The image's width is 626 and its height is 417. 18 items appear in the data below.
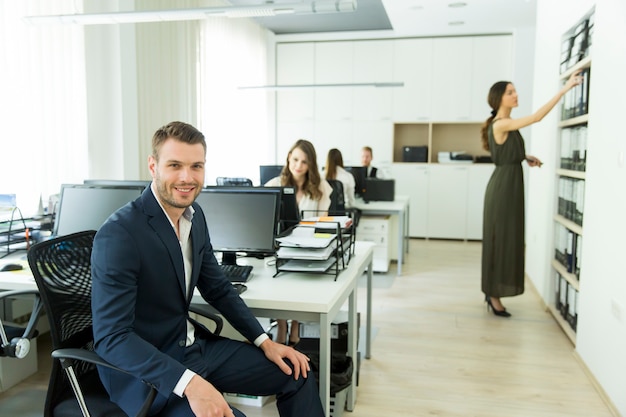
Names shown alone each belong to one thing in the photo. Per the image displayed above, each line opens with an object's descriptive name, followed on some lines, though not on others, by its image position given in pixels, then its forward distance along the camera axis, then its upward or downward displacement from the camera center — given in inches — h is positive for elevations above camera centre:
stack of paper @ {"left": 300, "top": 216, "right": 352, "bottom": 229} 106.0 -12.7
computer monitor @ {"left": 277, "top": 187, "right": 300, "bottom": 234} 114.2 -10.6
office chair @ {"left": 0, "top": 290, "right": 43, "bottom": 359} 85.5 -29.5
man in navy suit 62.9 -20.3
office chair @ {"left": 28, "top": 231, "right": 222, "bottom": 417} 66.8 -22.8
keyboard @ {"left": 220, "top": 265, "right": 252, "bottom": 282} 96.0 -20.8
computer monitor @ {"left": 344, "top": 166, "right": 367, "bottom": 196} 238.3 -8.1
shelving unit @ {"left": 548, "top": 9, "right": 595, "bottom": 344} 142.8 -5.3
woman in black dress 161.8 -12.3
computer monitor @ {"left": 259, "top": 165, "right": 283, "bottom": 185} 230.1 -6.0
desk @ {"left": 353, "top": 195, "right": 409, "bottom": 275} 220.7 -20.7
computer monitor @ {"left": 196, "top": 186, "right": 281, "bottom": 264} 101.9 -11.5
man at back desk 285.5 -2.0
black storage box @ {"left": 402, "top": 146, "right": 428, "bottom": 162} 311.3 +3.6
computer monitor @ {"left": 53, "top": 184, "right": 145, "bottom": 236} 111.4 -9.9
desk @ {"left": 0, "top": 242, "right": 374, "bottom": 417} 83.2 -22.3
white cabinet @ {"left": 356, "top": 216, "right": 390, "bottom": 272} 223.0 -31.8
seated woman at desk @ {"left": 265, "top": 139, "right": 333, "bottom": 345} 148.3 -5.6
